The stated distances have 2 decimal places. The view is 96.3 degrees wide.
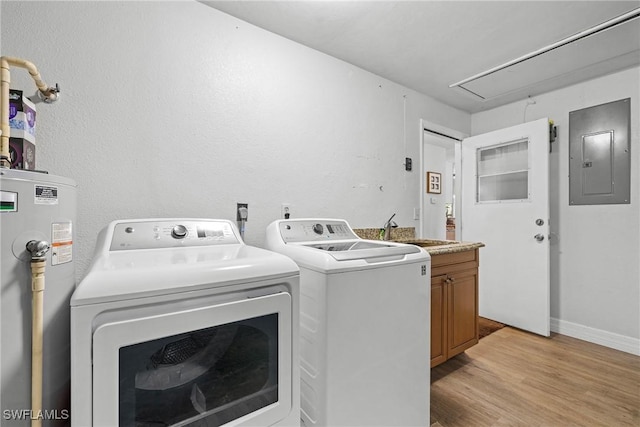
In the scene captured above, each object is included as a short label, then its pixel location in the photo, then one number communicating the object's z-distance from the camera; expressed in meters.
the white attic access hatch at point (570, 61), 1.93
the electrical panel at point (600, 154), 2.44
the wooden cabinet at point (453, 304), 1.98
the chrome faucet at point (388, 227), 2.50
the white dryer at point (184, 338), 0.72
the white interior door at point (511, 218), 2.69
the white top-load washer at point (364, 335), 1.18
